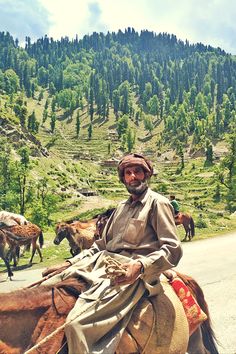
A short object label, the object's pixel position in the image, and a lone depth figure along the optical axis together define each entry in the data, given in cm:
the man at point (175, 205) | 1838
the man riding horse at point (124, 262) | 335
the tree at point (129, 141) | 14300
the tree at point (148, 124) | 16762
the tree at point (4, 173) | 3797
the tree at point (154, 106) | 18988
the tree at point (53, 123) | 16000
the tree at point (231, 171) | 4203
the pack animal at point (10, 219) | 1516
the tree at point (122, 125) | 15938
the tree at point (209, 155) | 10851
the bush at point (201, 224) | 2261
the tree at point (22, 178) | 3779
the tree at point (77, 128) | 16188
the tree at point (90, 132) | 15938
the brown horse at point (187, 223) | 1950
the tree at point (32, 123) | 13125
